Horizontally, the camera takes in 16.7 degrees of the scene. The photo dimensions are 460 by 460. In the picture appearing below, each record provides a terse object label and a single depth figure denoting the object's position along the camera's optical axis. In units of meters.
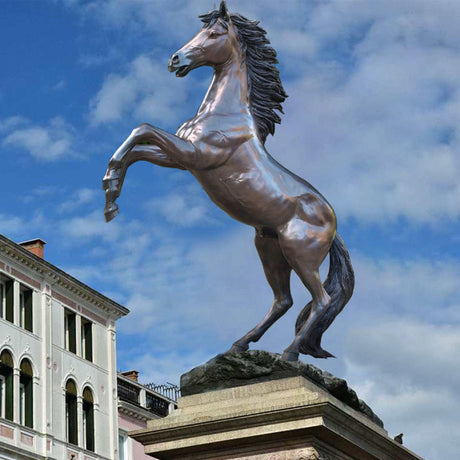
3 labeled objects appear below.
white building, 49.60
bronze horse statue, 11.39
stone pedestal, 10.08
